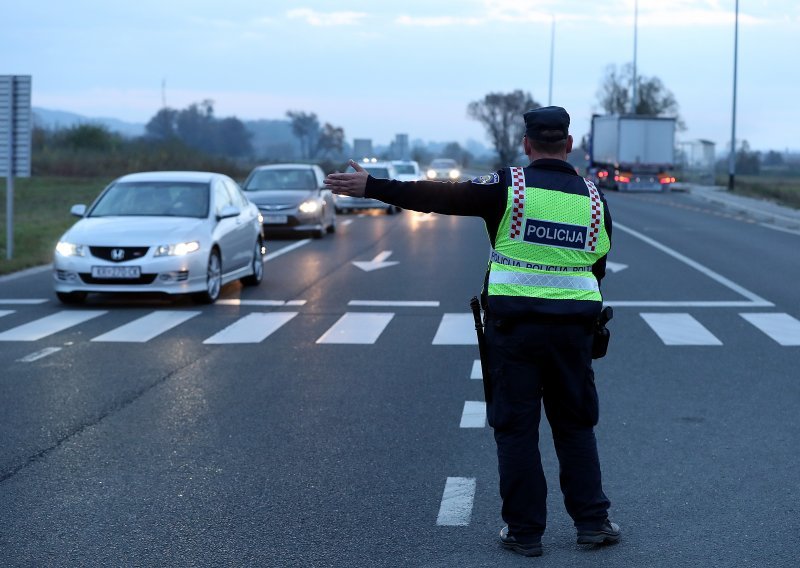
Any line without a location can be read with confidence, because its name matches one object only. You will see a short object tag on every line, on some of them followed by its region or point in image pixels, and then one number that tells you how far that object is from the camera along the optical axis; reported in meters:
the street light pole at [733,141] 56.22
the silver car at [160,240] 14.88
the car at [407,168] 50.00
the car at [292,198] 27.28
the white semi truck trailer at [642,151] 57.78
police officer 5.46
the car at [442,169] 63.89
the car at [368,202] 39.56
